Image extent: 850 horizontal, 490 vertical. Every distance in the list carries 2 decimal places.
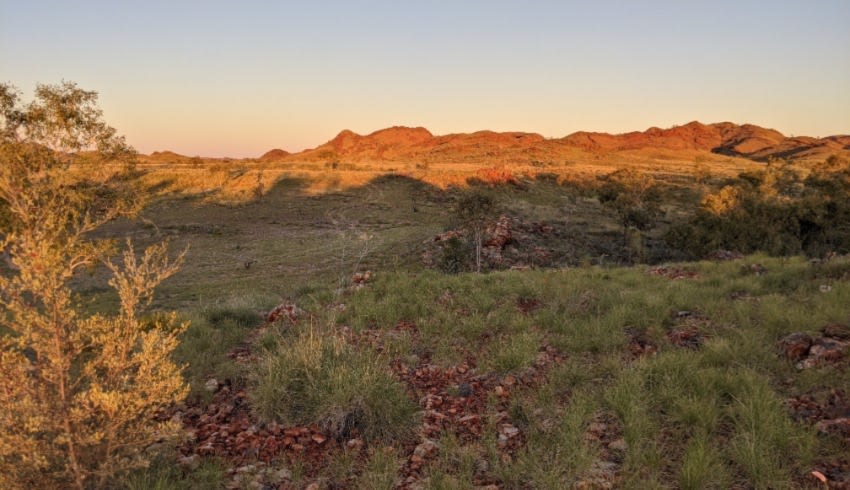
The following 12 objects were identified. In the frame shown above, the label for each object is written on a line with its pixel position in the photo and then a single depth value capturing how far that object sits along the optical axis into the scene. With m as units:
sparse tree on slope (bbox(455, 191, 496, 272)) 18.95
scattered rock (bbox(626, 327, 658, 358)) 6.12
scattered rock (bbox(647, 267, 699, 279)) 11.05
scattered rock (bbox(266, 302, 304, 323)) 8.49
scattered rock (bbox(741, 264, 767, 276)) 10.83
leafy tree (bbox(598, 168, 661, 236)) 27.28
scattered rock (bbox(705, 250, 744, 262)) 18.82
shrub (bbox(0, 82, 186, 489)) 3.31
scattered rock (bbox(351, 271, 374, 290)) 11.26
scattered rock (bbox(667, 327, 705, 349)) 6.27
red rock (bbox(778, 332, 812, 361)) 5.52
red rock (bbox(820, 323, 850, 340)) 5.80
